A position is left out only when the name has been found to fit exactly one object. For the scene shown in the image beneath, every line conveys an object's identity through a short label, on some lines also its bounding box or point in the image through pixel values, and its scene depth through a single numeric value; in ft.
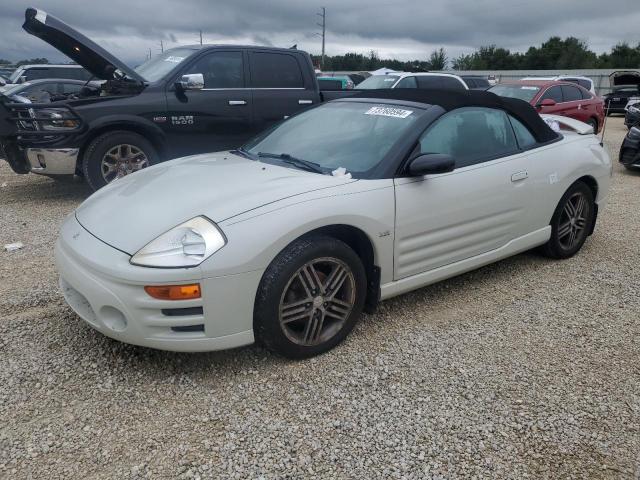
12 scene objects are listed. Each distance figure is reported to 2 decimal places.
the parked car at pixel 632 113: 35.08
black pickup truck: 19.24
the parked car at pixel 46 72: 43.86
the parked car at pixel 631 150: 28.37
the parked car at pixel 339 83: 35.93
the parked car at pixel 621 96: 67.26
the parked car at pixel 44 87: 31.22
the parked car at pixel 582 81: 50.78
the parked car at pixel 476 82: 59.33
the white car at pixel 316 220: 8.23
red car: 36.60
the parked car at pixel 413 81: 37.68
